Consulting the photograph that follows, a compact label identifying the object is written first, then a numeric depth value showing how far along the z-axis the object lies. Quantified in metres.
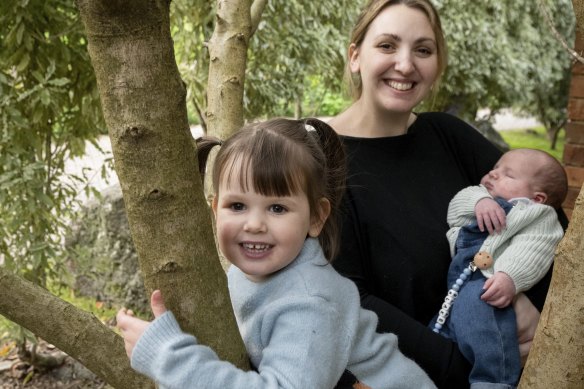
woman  1.97
